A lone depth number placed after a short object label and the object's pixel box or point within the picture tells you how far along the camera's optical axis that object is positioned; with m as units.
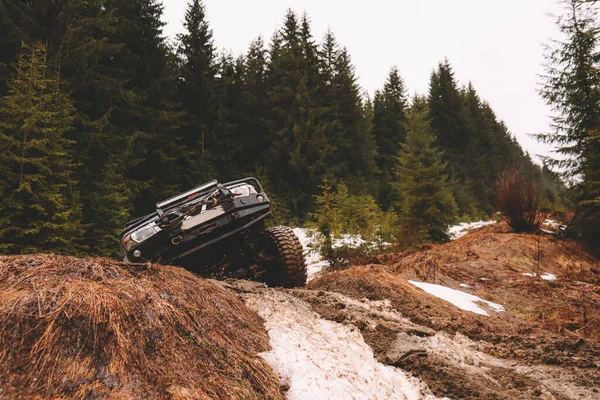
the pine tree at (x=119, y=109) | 9.48
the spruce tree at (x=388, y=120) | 31.66
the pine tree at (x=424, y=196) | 11.78
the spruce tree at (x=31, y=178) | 6.38
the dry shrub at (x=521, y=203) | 8.35
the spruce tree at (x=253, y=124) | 21.98
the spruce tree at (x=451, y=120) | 35.75
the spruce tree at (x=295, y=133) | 19.86
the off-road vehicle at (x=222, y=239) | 3.53
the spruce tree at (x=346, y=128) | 23.61
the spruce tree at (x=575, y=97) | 10.34
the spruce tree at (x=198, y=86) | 19.39
